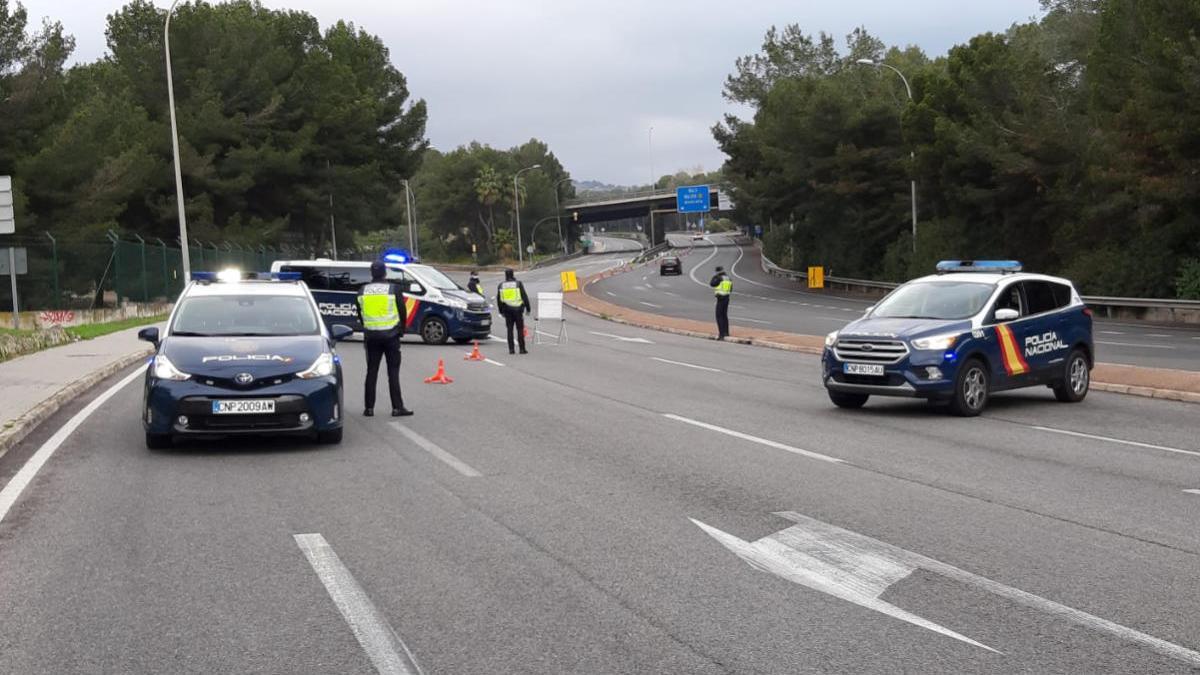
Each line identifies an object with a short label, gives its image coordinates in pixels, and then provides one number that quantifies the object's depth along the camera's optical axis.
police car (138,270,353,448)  11.71
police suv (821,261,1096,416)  14.88
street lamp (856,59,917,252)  57.29
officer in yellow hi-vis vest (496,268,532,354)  27.64
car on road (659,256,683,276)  98.25
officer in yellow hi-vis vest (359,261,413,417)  15.00
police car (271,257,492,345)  31.06
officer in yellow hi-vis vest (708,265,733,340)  32.34
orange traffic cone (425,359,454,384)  20.12
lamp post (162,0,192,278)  39.22
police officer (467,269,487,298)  34.12
